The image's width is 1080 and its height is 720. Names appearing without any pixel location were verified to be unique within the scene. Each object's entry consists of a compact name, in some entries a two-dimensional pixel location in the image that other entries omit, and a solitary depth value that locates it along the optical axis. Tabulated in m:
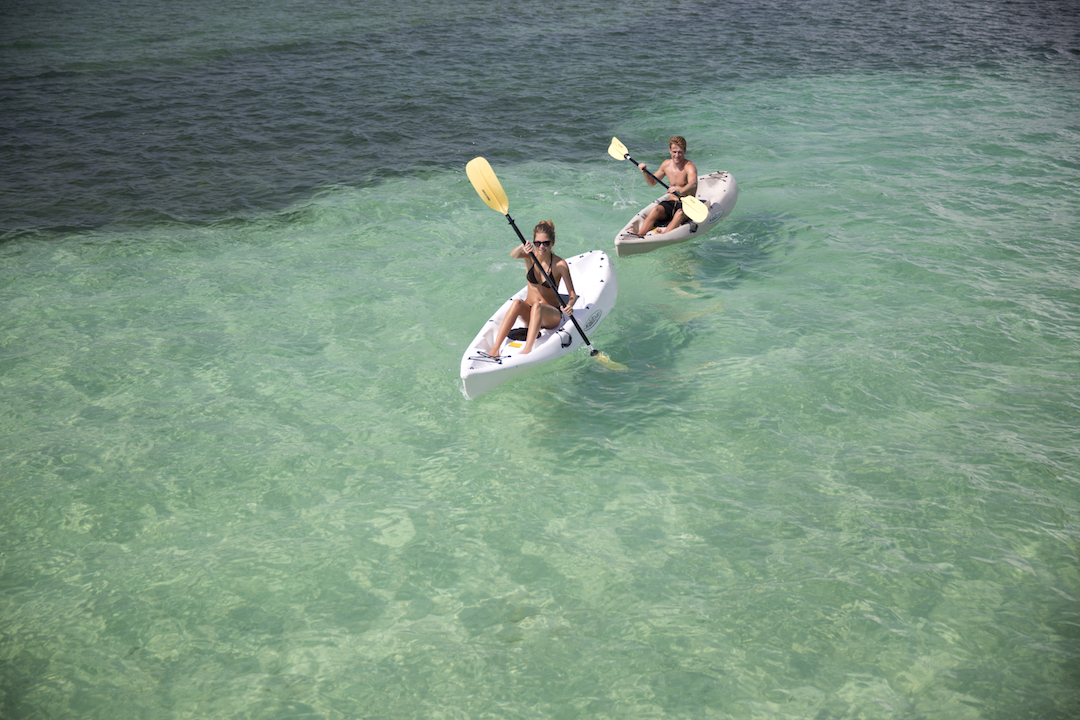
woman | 6.86
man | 9.51
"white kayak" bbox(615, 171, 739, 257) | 9.02
